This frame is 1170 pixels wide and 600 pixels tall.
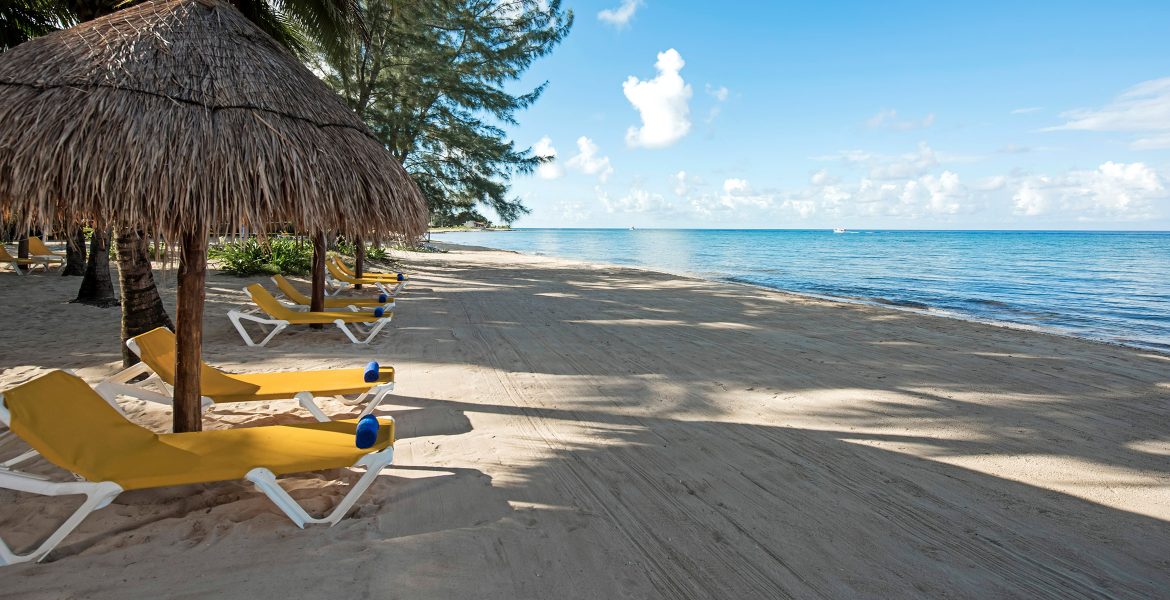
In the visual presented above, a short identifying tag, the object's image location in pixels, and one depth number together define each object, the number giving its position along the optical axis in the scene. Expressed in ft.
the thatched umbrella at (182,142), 8.50
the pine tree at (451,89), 51.98
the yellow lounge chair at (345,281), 37.63
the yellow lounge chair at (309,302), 27.66
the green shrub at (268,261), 43.42
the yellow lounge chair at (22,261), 39.27
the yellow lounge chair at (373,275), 39.99
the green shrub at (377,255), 62.75
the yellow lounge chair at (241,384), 12.37
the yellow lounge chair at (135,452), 7.90
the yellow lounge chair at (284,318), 21.72
